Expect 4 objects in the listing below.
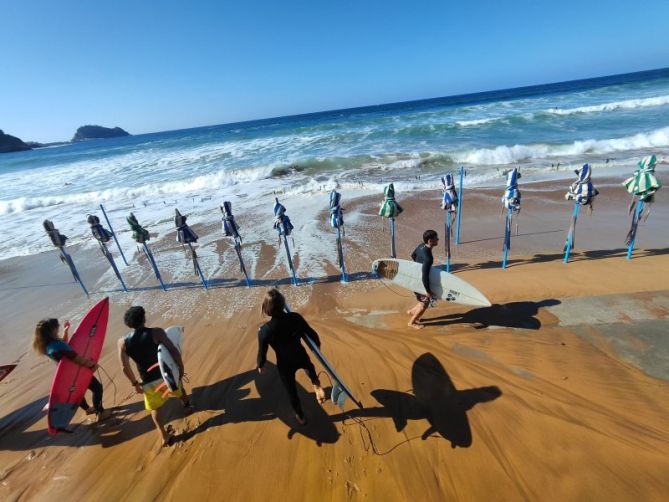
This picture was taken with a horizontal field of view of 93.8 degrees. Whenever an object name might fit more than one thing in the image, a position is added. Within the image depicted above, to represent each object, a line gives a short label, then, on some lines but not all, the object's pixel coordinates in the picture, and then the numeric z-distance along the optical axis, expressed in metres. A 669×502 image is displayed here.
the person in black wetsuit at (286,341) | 3.62
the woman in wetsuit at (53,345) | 4.04
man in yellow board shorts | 3.91
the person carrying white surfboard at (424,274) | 5.62
